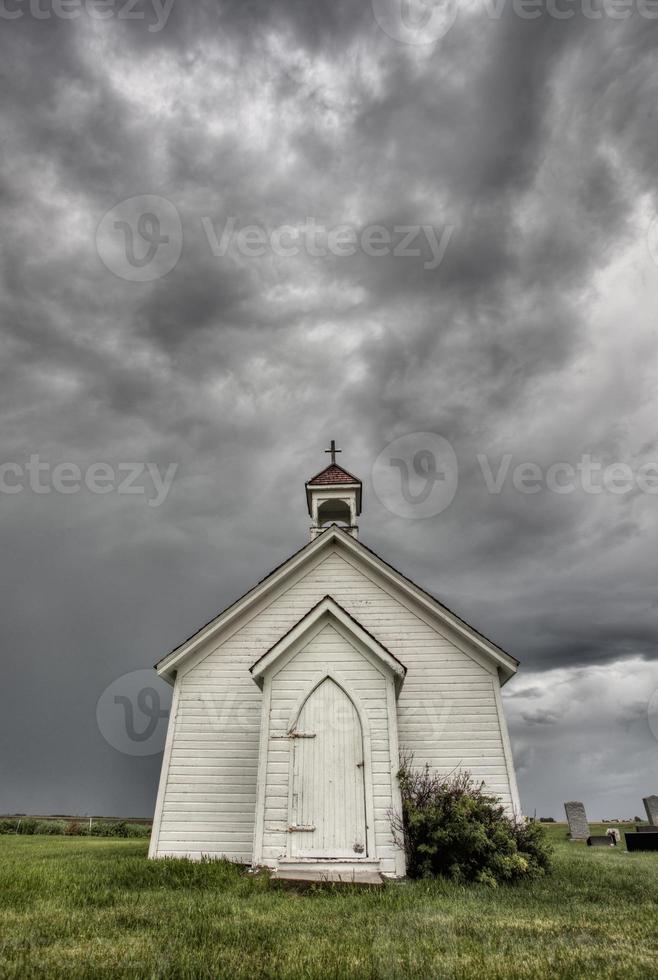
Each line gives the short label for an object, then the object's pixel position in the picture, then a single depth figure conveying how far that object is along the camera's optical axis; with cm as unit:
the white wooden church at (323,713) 1082
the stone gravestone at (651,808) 2294
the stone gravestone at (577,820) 2508
